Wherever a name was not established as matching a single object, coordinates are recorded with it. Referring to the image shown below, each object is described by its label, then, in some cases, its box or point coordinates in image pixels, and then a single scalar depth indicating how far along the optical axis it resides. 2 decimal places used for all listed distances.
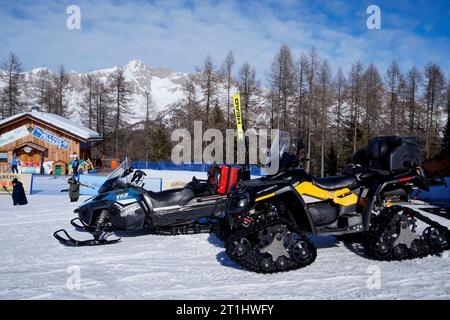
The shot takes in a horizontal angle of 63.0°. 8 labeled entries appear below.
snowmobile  6.27
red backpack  6.84
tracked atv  4.38
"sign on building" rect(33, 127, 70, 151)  25.50
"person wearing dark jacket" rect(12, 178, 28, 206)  10.33
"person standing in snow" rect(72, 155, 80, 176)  21.84
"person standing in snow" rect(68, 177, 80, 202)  11.18
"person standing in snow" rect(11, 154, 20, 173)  21.12
